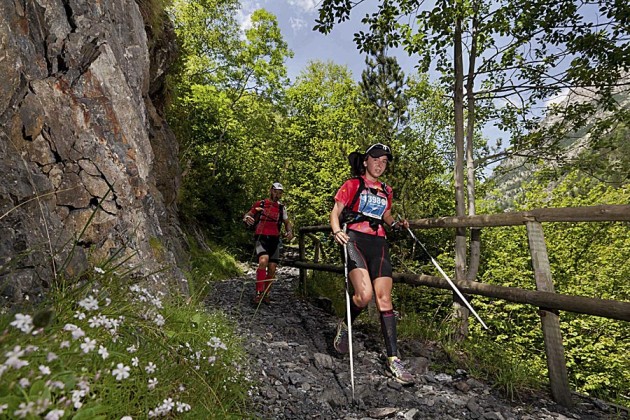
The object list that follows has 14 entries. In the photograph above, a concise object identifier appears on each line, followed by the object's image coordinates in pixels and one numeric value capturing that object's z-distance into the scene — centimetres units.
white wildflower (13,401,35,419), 99
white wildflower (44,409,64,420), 107
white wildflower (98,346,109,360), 132
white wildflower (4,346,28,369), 99
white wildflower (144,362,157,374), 171
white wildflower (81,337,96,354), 122
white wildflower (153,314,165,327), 197
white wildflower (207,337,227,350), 245
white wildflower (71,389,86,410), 124
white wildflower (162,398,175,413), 162
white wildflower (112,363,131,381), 127
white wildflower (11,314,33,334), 103
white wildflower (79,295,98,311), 138
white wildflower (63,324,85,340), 122
